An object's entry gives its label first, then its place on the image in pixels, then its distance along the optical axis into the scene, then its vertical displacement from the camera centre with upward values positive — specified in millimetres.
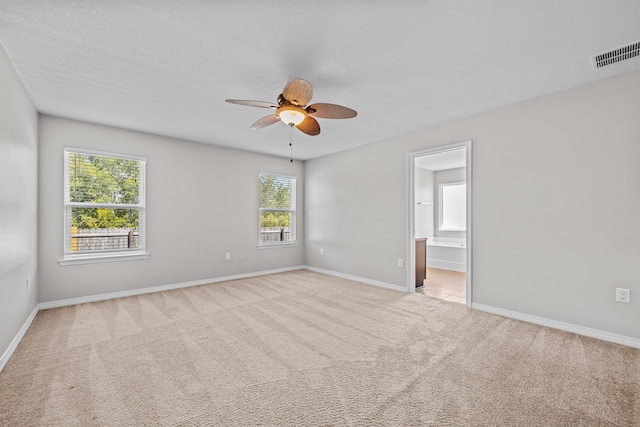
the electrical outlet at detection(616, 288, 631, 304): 2562 -750
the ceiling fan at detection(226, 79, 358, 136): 2336 +928
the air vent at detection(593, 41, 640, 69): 2158 +1254
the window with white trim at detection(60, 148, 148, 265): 3770 +79
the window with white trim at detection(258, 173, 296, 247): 5730 +45
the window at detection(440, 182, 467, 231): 6684 +154
